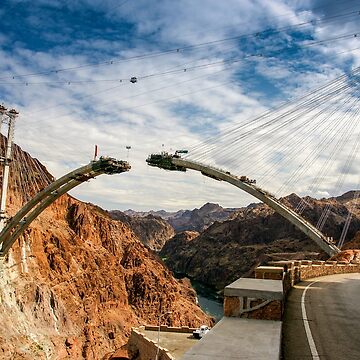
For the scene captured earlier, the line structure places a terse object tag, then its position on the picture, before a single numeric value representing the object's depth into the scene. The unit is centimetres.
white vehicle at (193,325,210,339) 3289
